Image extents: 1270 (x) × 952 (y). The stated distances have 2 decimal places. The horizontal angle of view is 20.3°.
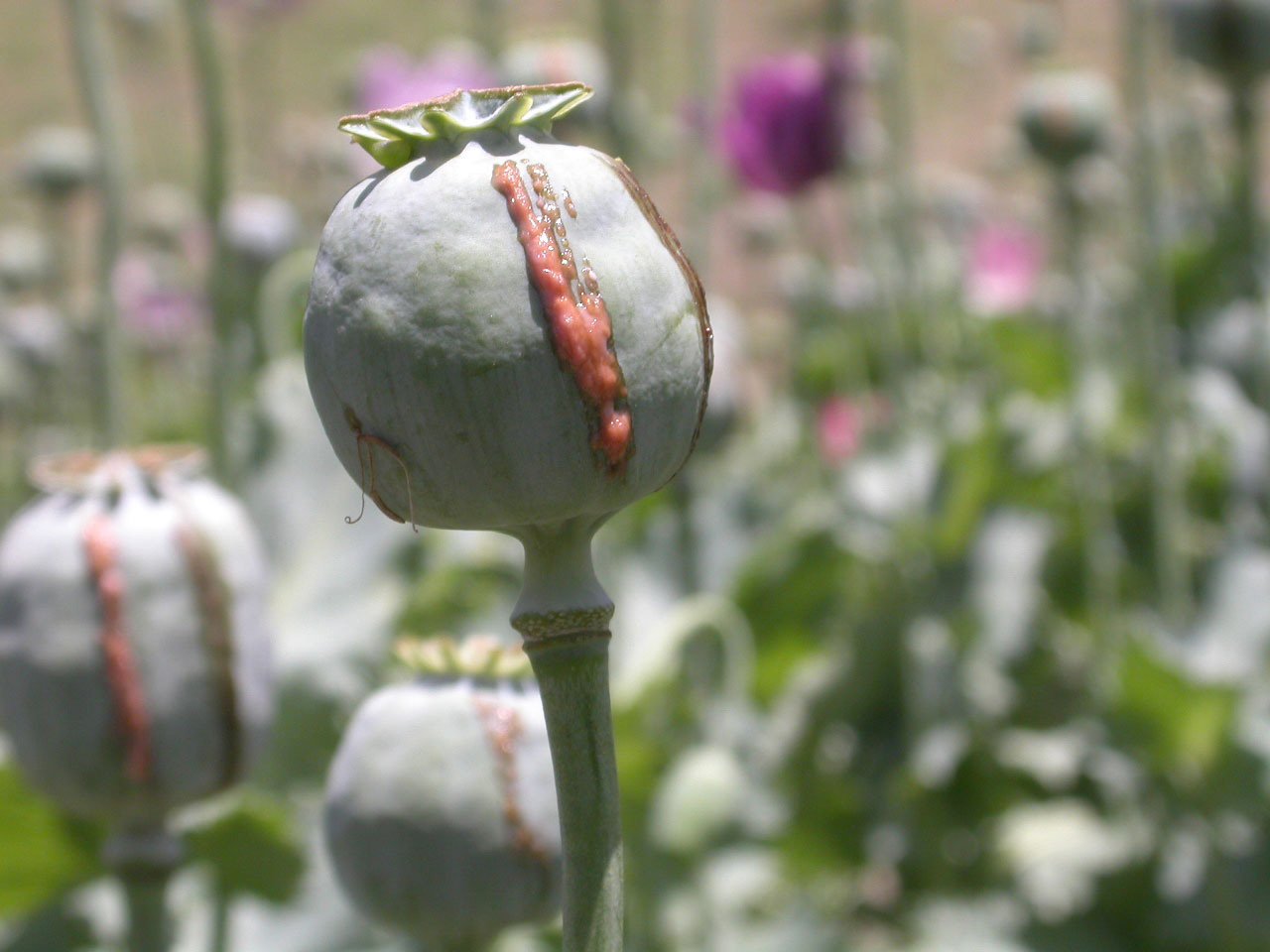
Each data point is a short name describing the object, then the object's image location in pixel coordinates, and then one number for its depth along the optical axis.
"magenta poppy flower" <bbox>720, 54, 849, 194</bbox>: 2.19
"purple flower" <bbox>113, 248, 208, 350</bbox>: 4.01
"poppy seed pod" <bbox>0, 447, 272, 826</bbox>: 0.58
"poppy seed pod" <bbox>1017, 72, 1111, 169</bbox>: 1.93
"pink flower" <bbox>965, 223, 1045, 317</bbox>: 3.48
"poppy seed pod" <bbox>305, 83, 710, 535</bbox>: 0.41
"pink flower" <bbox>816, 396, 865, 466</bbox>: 2.66
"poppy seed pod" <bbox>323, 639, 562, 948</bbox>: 0.53
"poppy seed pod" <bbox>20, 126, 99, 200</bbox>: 2.98
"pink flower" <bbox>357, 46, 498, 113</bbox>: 2.11
